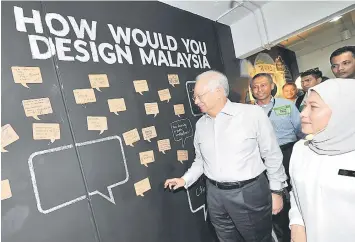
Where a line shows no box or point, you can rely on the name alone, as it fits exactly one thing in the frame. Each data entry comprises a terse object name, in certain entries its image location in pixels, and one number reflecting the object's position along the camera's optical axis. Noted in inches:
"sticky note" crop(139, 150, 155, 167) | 67.1
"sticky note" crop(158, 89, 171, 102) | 75.6
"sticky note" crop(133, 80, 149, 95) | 69.2
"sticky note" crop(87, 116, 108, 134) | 58.1
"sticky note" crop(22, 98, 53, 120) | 49.0
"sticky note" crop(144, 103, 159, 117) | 70.5
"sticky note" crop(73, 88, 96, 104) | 56.8
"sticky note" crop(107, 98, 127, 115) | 62.4
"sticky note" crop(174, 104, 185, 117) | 79.7
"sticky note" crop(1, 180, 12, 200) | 44.5
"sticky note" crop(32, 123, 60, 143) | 49.6
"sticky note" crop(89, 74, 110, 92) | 59.9
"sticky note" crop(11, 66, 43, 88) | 48.3
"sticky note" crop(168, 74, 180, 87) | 79.7
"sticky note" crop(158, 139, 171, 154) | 72.6
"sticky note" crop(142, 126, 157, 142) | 68.8
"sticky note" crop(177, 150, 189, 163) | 77.9
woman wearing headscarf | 37.6
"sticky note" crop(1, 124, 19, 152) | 45.5
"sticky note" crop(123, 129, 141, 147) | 64.2
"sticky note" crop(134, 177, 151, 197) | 64.9
